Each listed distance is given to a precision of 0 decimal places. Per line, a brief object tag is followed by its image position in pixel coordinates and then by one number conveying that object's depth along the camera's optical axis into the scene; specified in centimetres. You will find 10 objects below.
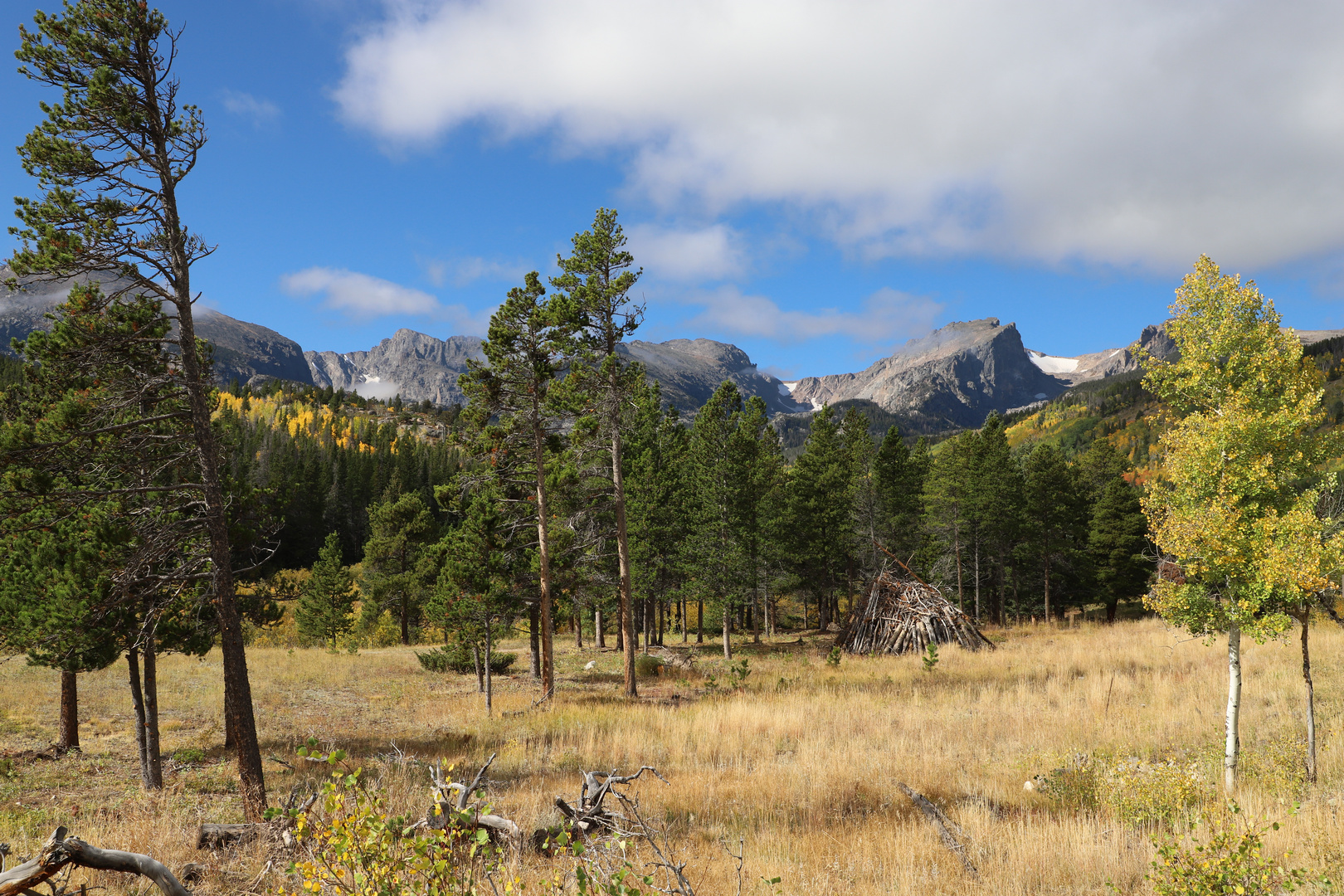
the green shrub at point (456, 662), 2805
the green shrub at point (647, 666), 2656
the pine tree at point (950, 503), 3853
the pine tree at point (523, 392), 1877
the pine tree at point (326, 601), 3966
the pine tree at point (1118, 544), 3975
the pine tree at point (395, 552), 4150
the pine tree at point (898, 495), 4212
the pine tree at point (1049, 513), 3991
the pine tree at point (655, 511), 2997
